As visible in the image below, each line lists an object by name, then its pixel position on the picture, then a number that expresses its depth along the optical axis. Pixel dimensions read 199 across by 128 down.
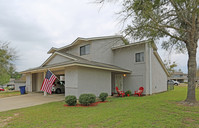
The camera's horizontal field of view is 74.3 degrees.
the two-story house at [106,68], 11.32
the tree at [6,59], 20.76
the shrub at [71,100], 8.91
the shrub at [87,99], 8.83
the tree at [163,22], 7.48
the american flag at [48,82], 10.97
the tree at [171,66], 42.34
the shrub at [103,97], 10.62
